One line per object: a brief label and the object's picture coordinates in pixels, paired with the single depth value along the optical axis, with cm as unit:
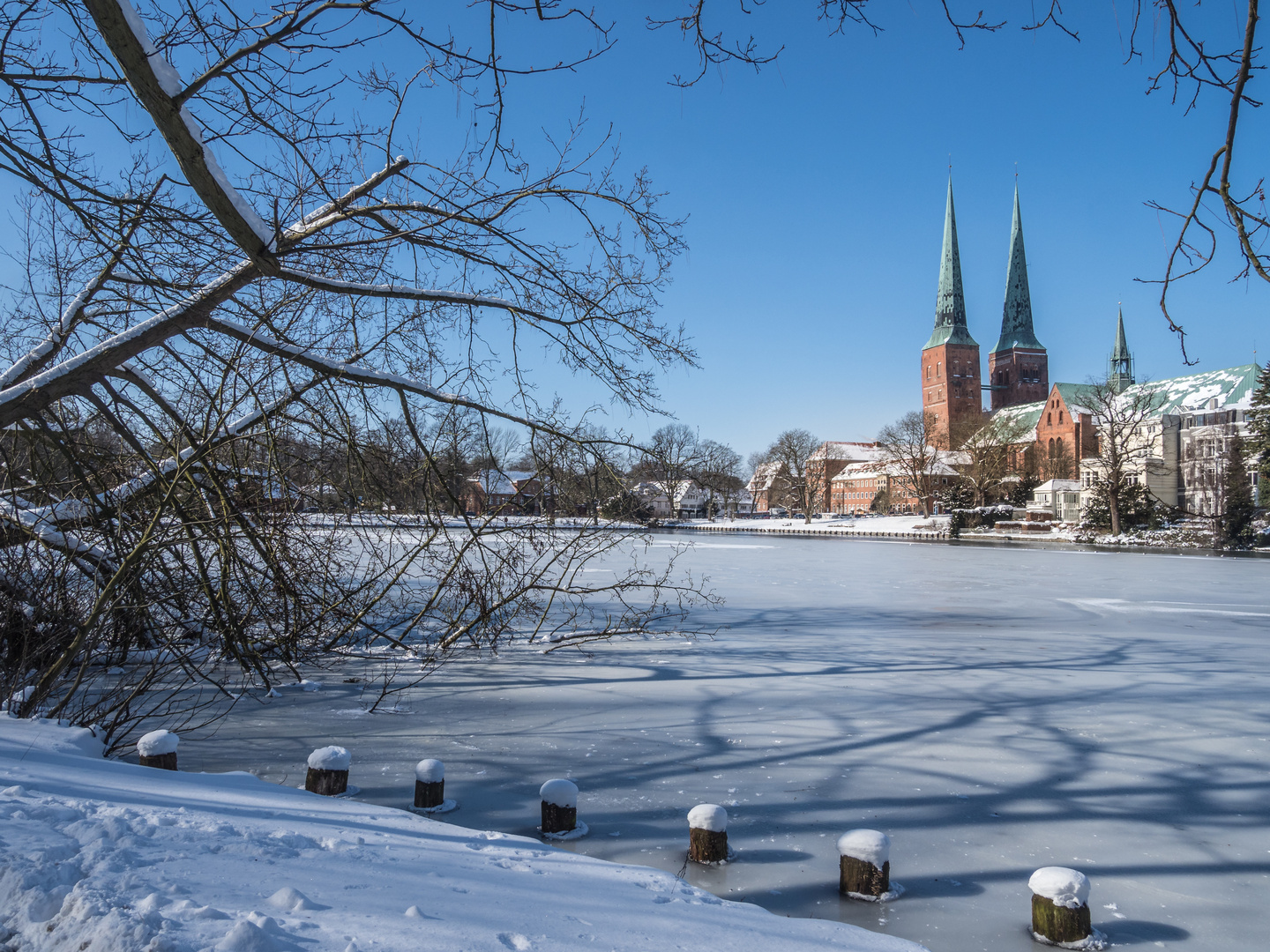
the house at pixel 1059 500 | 5444
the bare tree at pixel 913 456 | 6631
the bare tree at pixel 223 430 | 387
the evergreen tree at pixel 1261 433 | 3909
